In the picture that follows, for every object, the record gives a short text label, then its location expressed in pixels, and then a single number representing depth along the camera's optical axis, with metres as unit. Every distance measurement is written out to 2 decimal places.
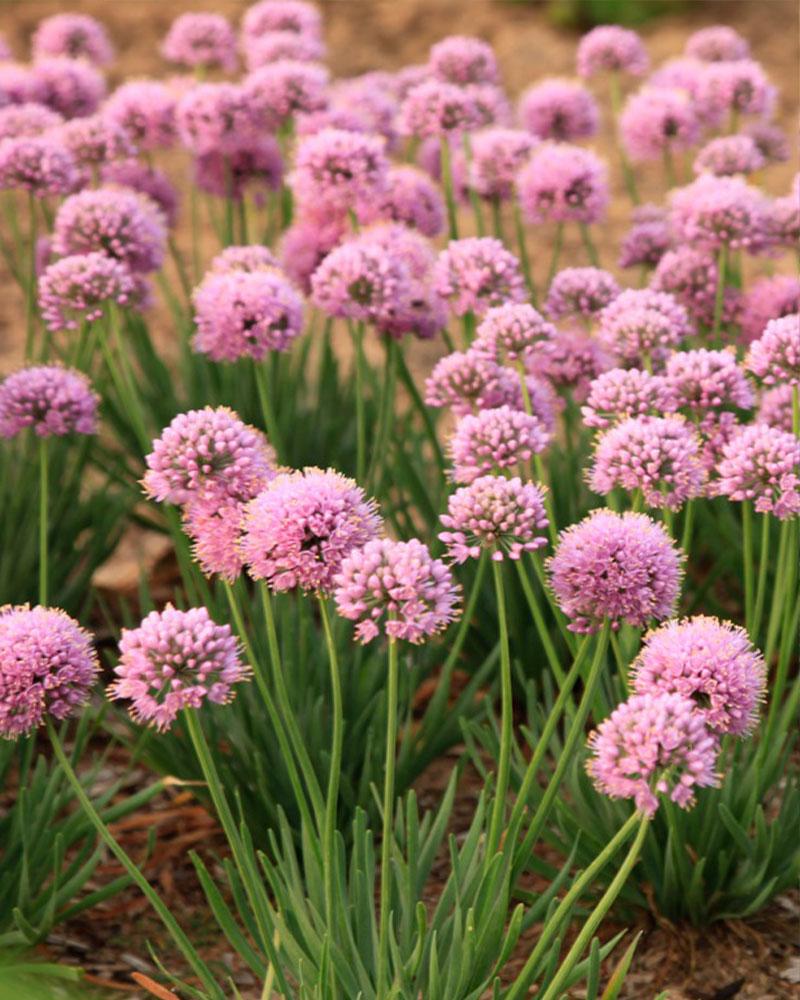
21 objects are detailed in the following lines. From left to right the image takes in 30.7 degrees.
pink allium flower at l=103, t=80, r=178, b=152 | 3.71
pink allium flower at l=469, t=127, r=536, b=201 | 3.48
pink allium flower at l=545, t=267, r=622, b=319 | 2.90
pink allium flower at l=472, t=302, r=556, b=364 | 2.43
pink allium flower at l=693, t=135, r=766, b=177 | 3.49
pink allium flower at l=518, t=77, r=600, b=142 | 3.80
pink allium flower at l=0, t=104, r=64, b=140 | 3.48
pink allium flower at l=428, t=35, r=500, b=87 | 3.92
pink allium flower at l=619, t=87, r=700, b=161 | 3.62
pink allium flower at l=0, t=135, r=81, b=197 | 3.16
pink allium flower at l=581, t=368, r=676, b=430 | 2.20
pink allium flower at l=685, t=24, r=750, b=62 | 4.31
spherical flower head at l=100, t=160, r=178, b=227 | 3.79
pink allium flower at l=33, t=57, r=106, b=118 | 3.95
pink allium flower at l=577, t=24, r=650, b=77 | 4.05
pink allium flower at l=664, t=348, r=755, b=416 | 2.33
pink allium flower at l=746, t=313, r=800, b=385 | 2.25
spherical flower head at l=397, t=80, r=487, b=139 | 3.41
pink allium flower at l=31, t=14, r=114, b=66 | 4.31
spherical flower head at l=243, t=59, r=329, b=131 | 3.59
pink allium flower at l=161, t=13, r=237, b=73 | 4.11
